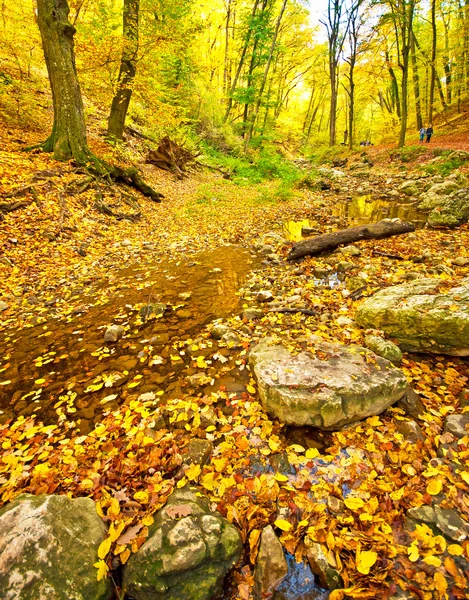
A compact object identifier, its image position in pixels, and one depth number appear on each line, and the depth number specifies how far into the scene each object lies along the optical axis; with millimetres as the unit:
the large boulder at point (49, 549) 1472
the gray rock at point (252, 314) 4328
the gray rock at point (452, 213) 7461
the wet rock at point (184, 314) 4523
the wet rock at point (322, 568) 1675
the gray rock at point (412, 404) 2668
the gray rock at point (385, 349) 3199
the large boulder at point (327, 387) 2535
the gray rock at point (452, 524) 1748
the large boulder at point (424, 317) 3078
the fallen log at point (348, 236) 6520
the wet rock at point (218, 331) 3961
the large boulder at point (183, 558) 1622
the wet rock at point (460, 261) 4996
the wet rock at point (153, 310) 4520
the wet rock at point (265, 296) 4871
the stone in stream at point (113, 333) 3967
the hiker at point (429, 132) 20219
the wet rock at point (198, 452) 2393
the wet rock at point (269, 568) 1706
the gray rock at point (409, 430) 2436
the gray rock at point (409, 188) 12530
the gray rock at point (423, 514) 1851
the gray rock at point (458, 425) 2367
